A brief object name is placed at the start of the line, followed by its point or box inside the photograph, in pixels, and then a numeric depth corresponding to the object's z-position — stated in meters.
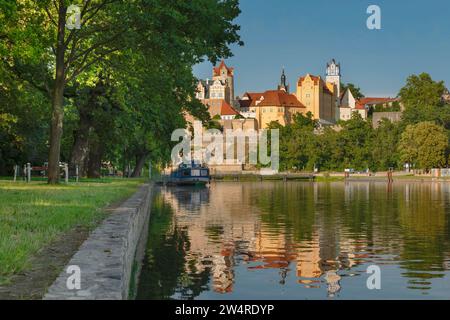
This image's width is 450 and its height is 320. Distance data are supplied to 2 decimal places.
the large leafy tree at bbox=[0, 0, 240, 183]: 30.61
